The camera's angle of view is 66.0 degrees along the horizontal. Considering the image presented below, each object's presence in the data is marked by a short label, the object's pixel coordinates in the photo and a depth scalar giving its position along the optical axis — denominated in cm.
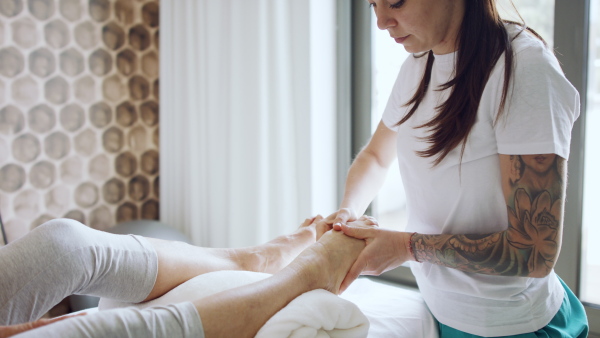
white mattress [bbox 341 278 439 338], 111
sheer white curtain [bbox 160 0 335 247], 187
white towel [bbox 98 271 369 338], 86
